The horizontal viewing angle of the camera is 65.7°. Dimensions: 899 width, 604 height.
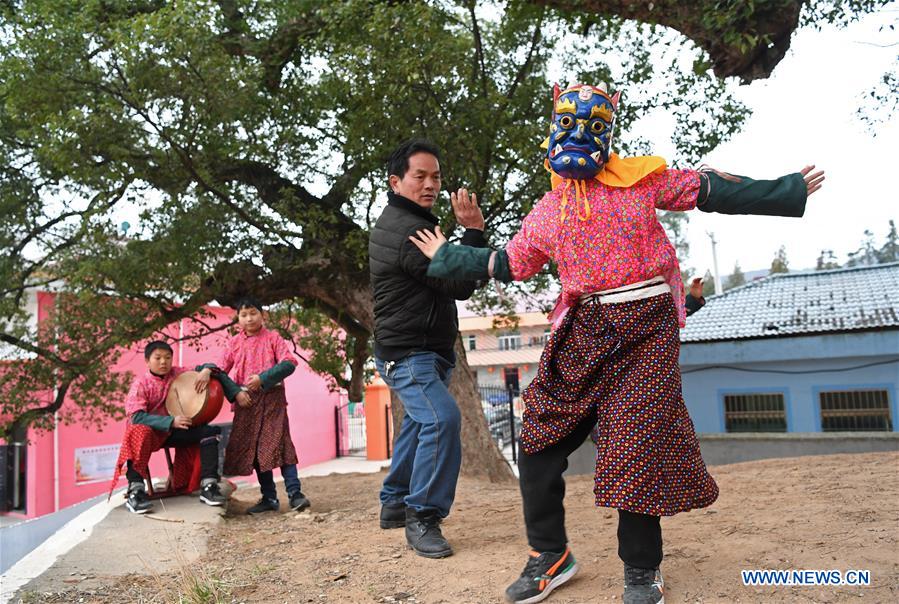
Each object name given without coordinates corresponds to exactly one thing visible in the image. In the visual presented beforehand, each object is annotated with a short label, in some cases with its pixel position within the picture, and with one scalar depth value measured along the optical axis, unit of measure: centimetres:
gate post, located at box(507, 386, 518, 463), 1297
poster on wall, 1466
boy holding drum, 492
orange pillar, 1847
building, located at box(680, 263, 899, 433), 1189
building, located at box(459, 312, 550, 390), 3872
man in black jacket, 323
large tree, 566
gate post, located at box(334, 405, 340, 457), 2106
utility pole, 3537
